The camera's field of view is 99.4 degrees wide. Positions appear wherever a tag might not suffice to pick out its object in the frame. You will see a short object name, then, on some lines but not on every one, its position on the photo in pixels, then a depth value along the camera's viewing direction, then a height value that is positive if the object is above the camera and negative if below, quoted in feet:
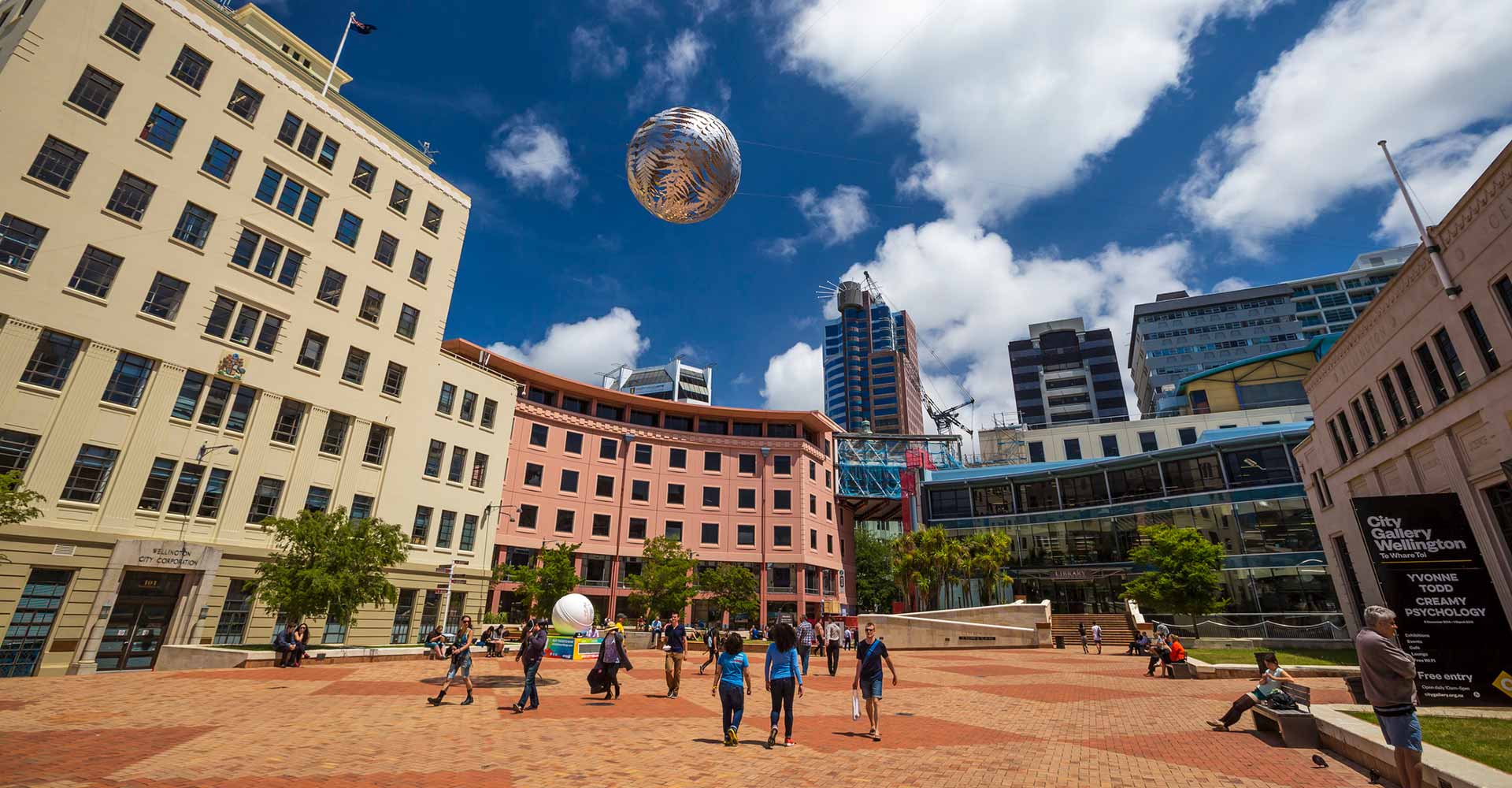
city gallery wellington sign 40.32 +1.78
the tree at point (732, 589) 143.95 +5.20
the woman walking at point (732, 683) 30.89 -3.23
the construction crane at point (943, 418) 323.57 +95.95
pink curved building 151.64 +30.07
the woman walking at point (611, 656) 47.47 -3.13
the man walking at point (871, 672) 33.47 -2.85
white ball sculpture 74.90 -0.57
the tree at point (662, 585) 124.67 +4.94
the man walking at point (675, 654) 50.24 -3.12
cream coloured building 66.28 +32.58
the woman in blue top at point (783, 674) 31.07 -2.76
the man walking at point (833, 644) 70.03 -3.07
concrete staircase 123.13 -1.49
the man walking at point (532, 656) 41.93 -2.91
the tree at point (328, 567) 67.87 +4.12
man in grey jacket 19.54 -2.06
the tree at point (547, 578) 115.34 +5.36
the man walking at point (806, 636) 67.95 -2.42
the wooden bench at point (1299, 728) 31.32 -4.87
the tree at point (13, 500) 53.98 +8.21
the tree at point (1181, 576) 107.14 +7.22
